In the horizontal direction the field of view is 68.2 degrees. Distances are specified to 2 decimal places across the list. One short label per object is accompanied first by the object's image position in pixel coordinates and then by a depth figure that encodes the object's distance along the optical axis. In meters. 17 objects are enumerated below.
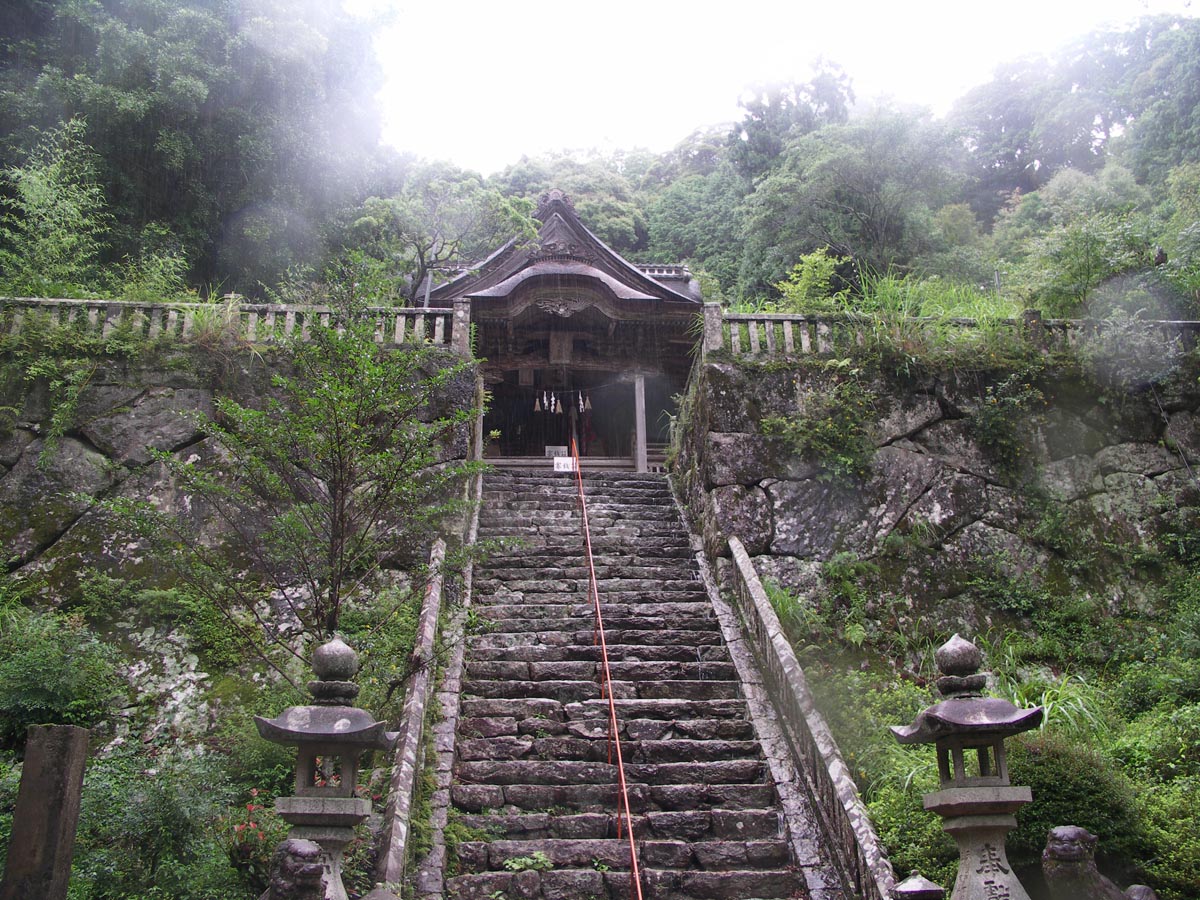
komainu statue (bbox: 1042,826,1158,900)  4.86
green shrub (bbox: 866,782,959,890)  5.86
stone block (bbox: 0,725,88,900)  3.63
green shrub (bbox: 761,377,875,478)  10.96
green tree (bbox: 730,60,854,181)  26.67
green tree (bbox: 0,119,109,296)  12.13
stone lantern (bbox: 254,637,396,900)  5.06
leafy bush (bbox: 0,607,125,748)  7.52
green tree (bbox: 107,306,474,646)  6.92
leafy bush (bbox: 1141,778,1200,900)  5.56
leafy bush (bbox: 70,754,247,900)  5.61
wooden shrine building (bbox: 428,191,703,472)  15.21
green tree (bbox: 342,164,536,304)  16.75
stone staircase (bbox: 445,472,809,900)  6.23
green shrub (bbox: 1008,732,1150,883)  5.82
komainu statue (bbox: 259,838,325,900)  4.55
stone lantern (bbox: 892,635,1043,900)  5.06
